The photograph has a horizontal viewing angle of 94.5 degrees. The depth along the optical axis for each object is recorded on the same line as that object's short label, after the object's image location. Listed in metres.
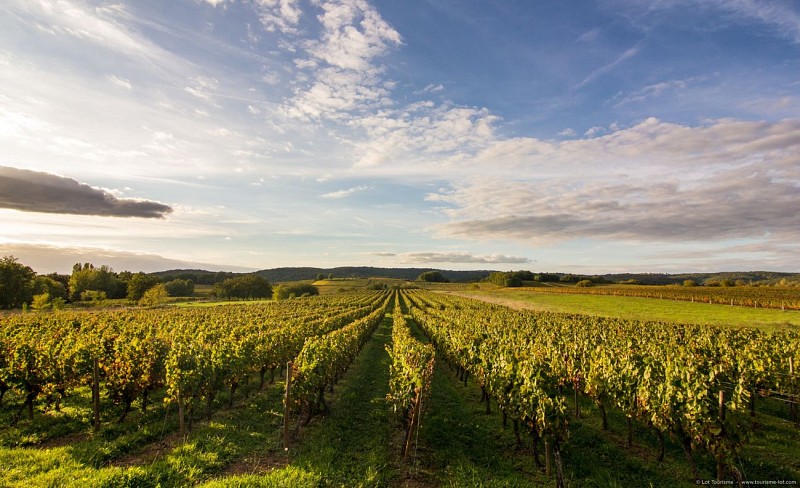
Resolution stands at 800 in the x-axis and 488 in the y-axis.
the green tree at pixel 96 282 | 105.69
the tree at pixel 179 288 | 126.19
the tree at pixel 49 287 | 89.06
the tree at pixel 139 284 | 102.94
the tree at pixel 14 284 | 77.50
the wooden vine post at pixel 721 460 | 9.37
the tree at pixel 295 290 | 116.44
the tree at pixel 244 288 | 118.50
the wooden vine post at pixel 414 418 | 11.05
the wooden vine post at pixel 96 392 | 12.86
